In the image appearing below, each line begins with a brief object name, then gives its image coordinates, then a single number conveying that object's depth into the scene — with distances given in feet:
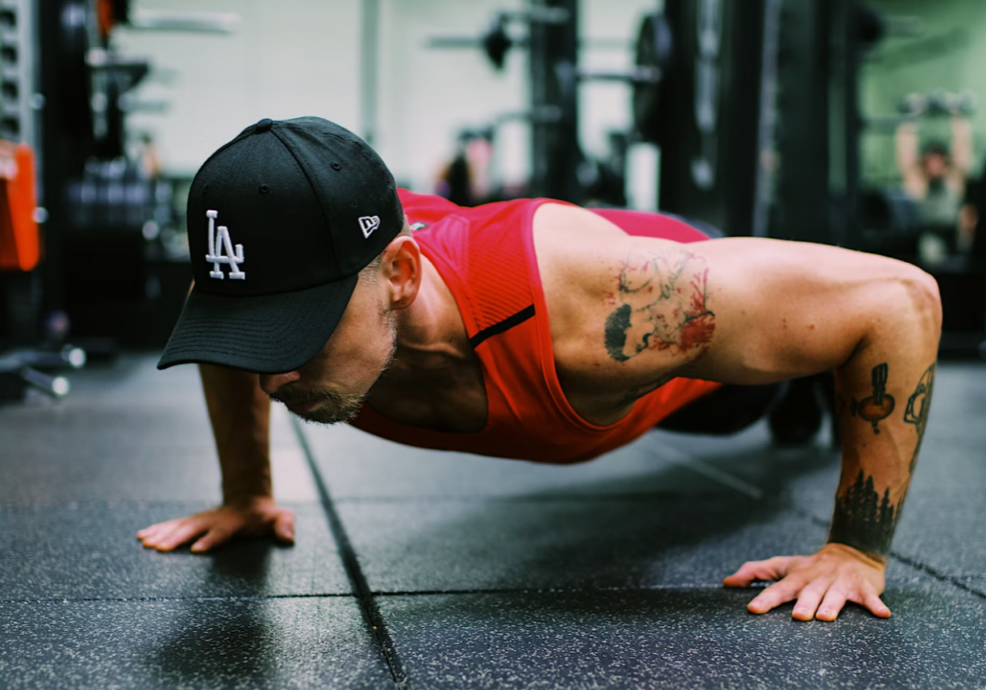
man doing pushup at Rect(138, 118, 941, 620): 2.85
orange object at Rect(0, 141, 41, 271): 8.23
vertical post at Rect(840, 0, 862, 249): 11.77
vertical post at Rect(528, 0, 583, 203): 16.53
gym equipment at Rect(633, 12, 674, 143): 13.24
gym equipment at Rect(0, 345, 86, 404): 8.93
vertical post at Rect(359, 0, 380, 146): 24.75
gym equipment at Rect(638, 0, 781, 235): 11.55
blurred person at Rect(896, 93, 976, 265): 19.65
